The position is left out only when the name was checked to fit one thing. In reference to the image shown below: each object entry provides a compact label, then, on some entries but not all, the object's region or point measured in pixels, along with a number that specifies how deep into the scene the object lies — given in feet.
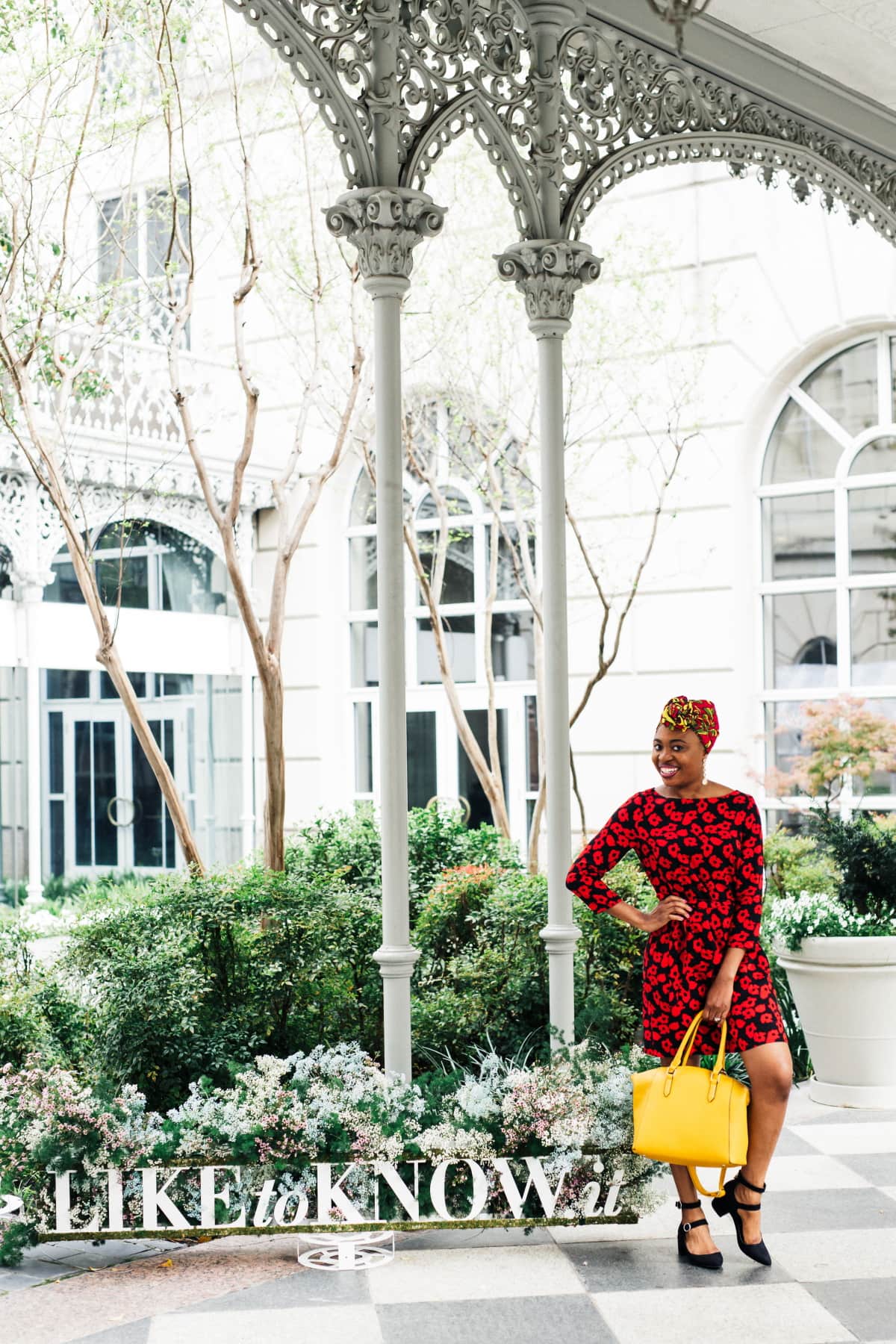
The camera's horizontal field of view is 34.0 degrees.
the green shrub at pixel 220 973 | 18.63
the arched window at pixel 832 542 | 37.17
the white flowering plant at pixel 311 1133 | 14.78
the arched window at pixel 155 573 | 43.37
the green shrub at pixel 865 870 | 23.52
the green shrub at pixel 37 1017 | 19.35
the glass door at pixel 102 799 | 43.47
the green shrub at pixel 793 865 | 27.17
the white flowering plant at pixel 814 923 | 22.36
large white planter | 21.84
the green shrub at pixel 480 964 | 20.84
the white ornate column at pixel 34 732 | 40.19
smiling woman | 14.14
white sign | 14.75
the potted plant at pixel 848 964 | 21.88
